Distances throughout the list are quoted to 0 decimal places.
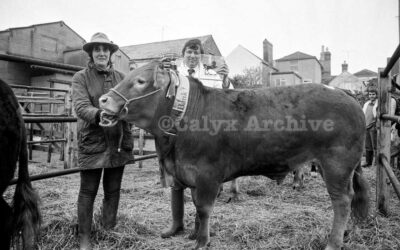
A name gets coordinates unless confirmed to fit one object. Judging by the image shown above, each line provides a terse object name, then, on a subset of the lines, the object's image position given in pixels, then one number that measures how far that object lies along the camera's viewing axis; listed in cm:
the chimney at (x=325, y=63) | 5272
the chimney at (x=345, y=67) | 4990
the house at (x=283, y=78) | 4088
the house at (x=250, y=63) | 3788
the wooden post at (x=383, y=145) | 397
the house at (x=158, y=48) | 3358
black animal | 202
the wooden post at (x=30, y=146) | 774
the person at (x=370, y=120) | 830
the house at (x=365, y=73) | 5475
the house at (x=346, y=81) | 4609
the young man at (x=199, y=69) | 399
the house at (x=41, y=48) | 2567
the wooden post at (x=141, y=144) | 745
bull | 284
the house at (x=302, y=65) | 4662
